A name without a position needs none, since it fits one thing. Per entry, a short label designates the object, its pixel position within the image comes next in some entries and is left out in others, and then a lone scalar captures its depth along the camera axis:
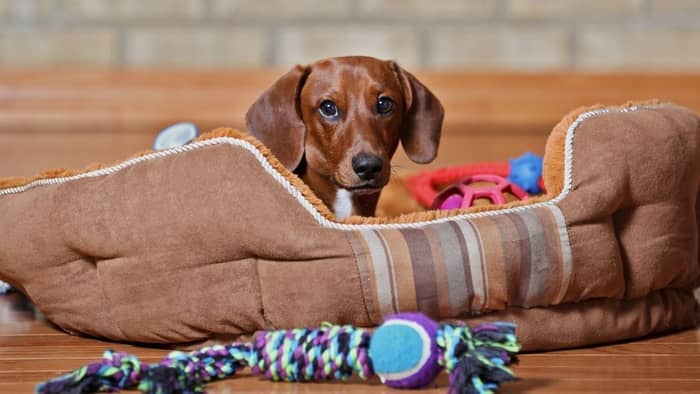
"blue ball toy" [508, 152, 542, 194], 2.08
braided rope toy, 1.62
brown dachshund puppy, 1.91
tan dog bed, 1.74
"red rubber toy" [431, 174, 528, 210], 1.96
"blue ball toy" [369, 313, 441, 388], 1.63
